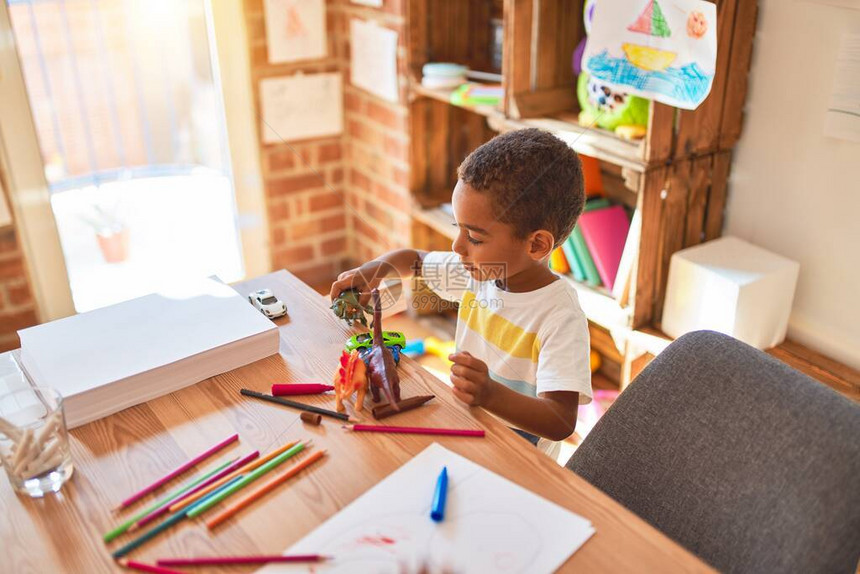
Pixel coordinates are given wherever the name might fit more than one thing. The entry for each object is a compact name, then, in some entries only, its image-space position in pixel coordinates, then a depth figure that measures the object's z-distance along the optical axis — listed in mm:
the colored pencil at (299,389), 989
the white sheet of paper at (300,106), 2492
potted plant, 2477
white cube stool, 1596
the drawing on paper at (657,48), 1389
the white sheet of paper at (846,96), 1432
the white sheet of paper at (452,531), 734
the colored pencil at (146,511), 769
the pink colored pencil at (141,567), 725
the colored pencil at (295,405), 945
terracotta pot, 2494
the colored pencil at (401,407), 946
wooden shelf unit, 1604
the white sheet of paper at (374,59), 2285
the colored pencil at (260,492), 785
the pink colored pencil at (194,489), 787
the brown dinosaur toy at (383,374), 958
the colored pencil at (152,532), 750
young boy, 999
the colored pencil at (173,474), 816
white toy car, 1182
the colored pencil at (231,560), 734
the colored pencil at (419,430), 914
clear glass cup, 825
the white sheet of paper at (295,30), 2400
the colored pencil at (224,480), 806
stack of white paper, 960
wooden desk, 752
